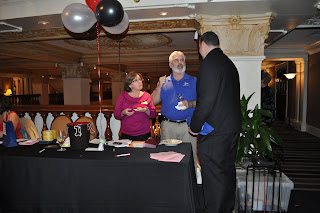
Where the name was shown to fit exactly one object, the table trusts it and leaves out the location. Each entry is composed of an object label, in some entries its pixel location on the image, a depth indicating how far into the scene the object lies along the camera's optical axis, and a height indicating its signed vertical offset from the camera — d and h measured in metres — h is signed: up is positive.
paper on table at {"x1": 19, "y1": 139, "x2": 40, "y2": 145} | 2.45 -0.46
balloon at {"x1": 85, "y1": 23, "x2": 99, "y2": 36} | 3.23 +0.92
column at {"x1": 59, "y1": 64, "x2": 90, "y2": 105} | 10.08 +0.61
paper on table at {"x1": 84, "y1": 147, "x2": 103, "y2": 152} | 2.17 -0.48
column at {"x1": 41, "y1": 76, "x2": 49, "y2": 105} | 19.58 +0.62
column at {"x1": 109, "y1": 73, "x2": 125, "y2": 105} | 15.36 +0.77
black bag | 2.17 -0.34
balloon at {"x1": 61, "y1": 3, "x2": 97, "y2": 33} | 2.80 +0.95
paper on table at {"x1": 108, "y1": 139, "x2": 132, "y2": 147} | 2.32 -0.47
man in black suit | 2.02 -0.24
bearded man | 2.87 -0.03
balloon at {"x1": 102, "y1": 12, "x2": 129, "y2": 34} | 3.15 +0.92
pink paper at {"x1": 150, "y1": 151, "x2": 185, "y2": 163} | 1.86 -0.49
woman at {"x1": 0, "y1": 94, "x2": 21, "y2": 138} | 2.97 -0.19
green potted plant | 2.72 -0.52
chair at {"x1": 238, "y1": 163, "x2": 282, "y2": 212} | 2.61 -1.09
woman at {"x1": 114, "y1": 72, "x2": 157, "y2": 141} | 3.04 -0.20
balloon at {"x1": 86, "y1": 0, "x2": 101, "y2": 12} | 2.93 +1.15
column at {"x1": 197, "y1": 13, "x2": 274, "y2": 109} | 3.58 +0.83
